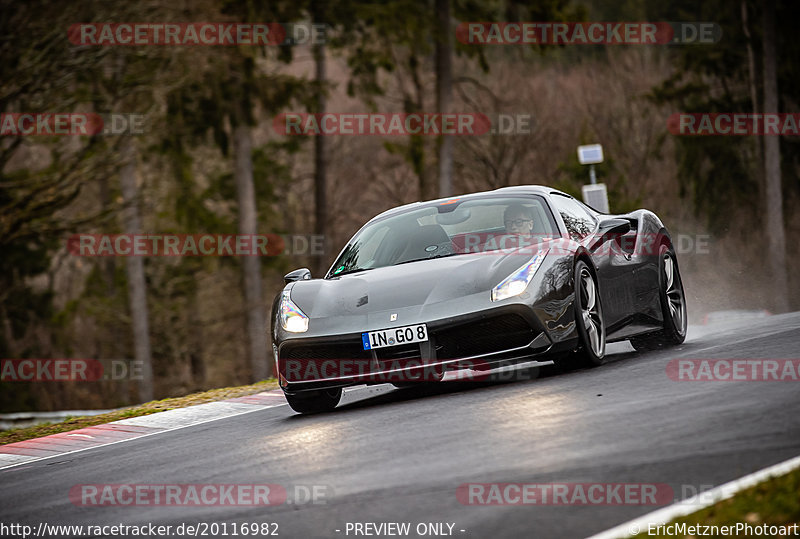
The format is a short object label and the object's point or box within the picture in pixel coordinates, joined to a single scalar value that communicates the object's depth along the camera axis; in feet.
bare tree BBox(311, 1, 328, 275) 238.27
